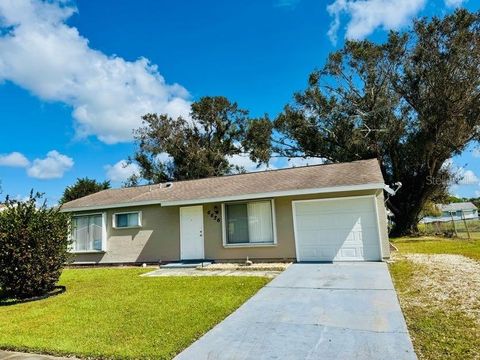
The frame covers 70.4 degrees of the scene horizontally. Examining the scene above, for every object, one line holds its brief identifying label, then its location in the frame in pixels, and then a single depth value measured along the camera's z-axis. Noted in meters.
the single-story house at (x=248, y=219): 11.60
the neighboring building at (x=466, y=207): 52.47
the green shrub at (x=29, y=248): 8.45
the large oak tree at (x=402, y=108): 20.23
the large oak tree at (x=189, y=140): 32.78
